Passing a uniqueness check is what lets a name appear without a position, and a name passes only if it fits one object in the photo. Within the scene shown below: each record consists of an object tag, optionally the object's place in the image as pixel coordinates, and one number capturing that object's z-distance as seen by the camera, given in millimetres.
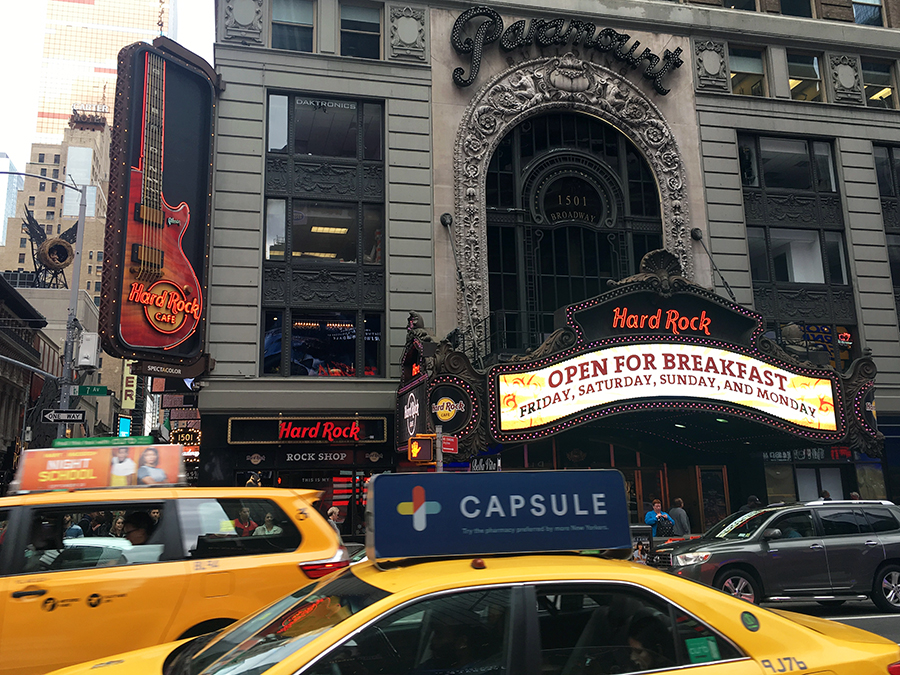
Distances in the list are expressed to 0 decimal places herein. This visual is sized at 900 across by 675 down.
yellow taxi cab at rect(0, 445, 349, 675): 6152
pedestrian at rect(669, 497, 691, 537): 17250
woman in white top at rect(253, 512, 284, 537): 7055
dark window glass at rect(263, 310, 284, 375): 21328
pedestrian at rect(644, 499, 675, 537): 16719
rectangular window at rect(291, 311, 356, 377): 21562
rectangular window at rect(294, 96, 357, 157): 22781
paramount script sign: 23578
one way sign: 17828
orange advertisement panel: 7441
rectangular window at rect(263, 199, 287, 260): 21969
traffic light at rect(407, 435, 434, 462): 15992
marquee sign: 16984
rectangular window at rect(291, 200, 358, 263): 22250
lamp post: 21461
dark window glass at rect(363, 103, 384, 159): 23125
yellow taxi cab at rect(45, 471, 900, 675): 3707
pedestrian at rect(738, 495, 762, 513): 14443
